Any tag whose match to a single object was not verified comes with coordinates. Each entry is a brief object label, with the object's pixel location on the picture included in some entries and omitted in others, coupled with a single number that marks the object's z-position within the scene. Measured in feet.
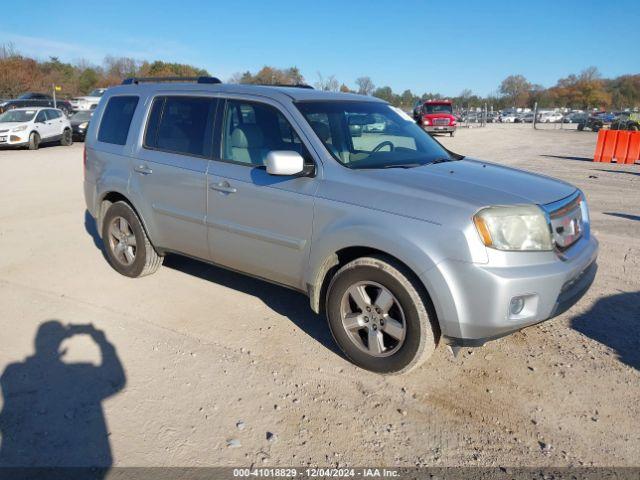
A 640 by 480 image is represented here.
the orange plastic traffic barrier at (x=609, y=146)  60.03
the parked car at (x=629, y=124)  89.73
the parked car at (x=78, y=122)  75.72
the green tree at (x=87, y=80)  223.10
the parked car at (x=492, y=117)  227.81
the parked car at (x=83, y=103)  122.52
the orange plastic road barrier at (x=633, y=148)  57.67
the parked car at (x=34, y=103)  88.79
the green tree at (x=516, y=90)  324.09
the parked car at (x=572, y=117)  200.01
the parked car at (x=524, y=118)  223.92
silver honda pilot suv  10.30
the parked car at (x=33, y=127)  61.21
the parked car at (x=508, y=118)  227.40
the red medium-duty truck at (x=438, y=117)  103.50
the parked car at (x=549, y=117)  223.51
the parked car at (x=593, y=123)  148.36
